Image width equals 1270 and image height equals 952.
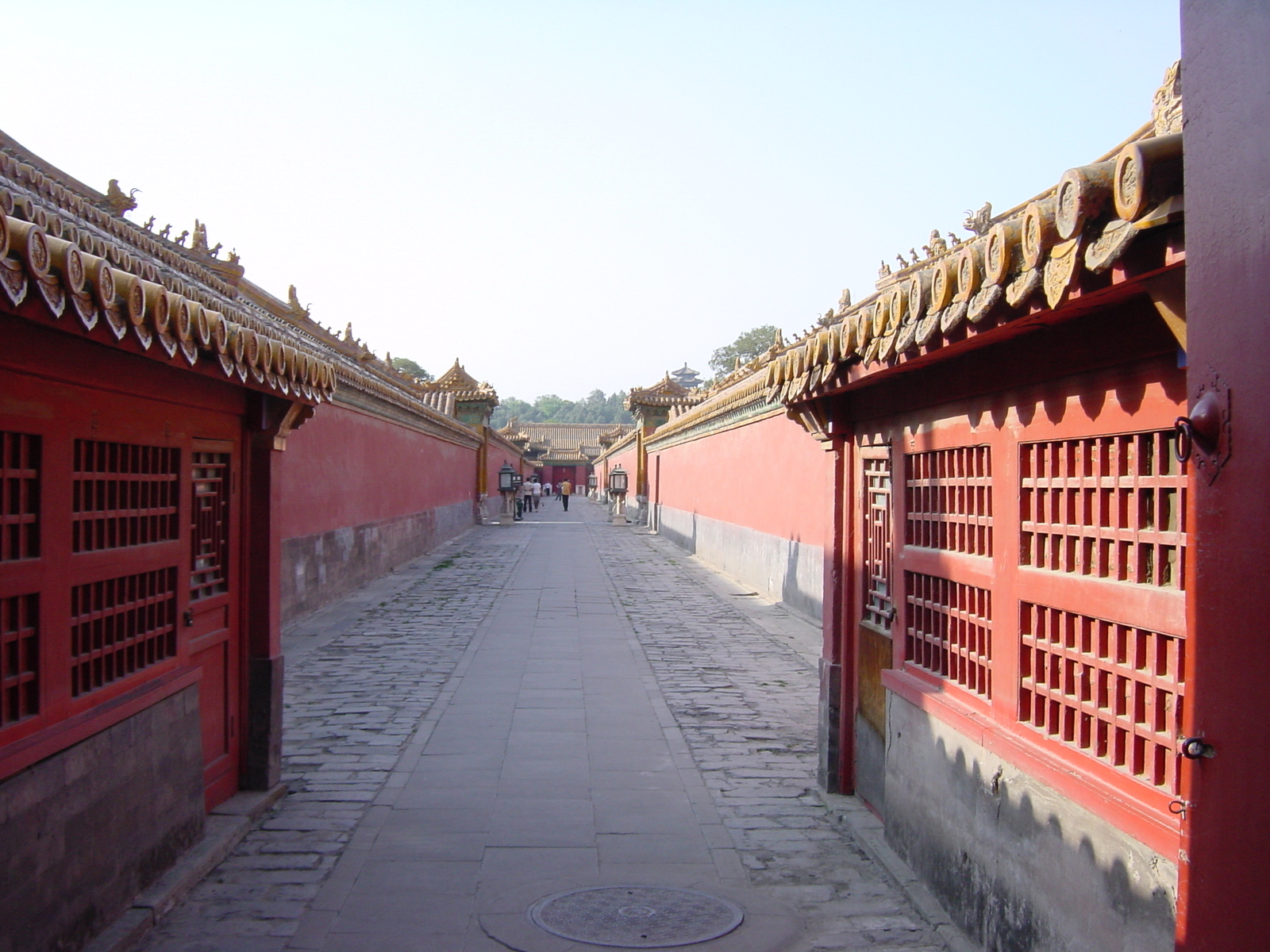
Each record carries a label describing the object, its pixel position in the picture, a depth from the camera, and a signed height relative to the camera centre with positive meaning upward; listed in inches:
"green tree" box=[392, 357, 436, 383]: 2967.5 +341.4
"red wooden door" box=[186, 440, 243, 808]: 230.2 -27.0
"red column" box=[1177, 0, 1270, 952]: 94.8 +0.3
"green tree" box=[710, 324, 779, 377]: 3080.7 +412.1
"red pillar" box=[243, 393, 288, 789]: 251.3 -28.8
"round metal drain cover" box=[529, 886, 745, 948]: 181.2 -74.8
